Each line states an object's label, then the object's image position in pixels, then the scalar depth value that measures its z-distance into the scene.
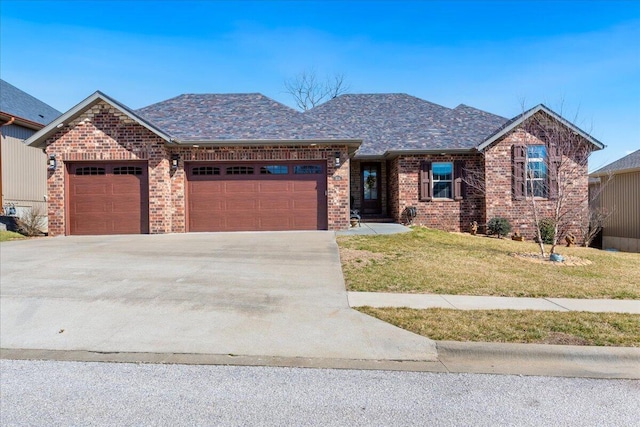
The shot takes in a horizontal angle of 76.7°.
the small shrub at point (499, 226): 15.25
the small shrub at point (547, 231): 14.98
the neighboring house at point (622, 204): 16.44
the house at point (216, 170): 13.54
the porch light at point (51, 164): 13.43
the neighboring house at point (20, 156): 16.69
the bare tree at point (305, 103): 38.50
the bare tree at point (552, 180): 14.94
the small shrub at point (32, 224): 14.46
